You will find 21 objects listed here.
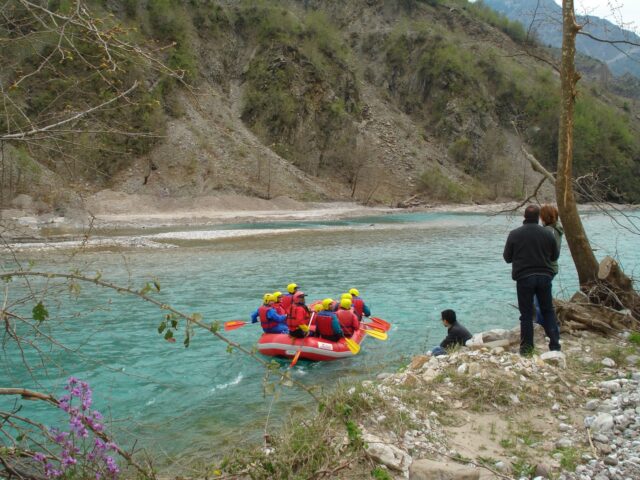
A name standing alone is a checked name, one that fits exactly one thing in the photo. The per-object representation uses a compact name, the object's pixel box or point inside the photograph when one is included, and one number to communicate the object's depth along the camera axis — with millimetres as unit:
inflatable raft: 8445
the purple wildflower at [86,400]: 2930
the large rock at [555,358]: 5449
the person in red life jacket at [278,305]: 9452
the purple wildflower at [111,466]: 2977
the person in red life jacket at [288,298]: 9430
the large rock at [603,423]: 4016
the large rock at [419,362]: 6145
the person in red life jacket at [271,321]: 9023
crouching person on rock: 7498
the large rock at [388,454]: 3576
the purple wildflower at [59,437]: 2793
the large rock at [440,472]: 3154
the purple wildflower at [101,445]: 2930
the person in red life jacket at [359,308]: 10180
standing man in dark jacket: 5926
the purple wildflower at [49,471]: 2768
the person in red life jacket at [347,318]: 9000
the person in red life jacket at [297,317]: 8594
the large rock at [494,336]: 7528
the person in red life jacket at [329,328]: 8609
